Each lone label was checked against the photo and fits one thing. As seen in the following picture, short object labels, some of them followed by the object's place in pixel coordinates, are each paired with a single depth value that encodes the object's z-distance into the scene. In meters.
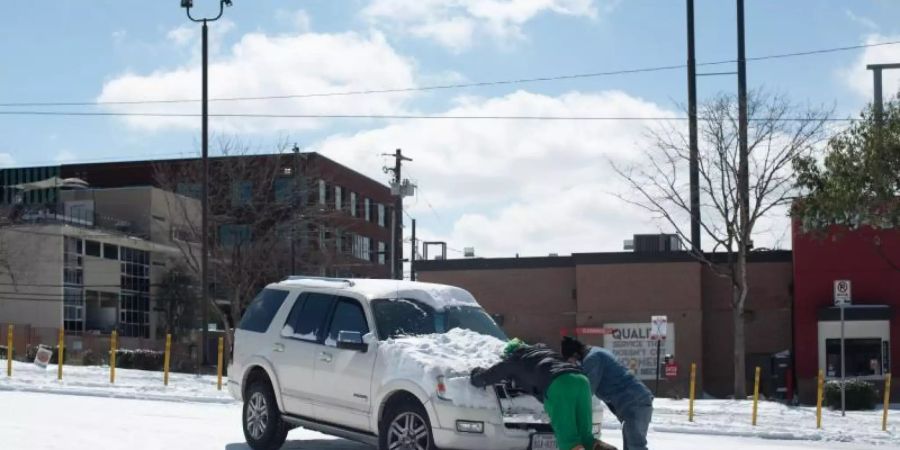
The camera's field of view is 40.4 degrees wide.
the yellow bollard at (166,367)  25.67
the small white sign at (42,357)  28.39
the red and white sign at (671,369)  38.97
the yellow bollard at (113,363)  25.30
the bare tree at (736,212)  36.19
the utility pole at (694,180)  39.56
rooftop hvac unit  42.75
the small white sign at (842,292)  27.01
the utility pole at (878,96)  26.08
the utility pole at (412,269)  44.91
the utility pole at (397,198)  55.09
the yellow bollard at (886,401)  23.78
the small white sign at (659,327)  29.86
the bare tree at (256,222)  56.84
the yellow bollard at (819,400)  23.35
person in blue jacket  11.11
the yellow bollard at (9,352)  24.56
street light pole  37.89
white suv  11.24
